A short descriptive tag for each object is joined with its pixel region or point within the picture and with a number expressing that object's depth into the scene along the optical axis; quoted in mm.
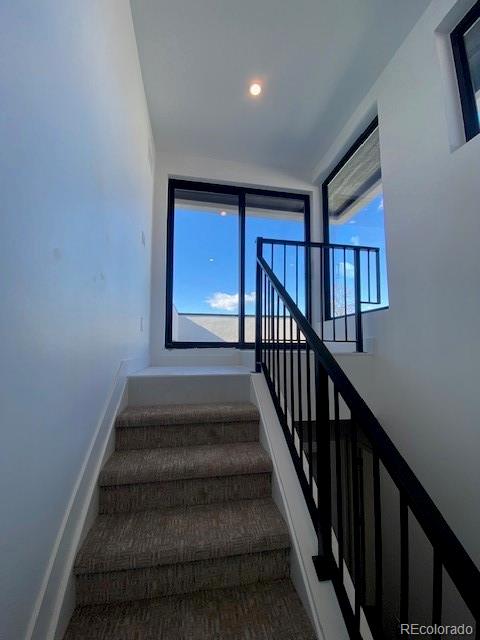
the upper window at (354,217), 2990
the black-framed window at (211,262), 3857
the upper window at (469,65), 1987
